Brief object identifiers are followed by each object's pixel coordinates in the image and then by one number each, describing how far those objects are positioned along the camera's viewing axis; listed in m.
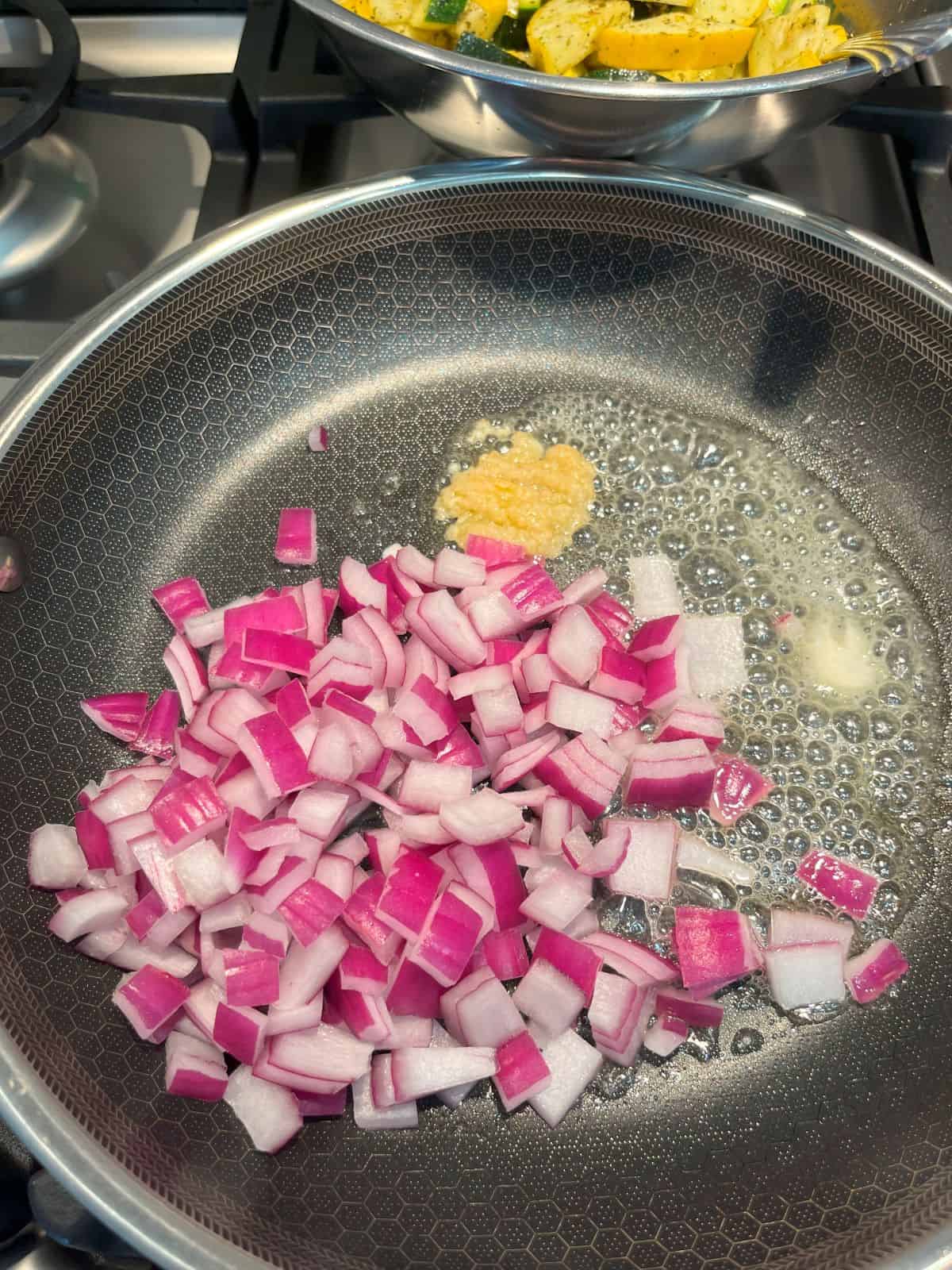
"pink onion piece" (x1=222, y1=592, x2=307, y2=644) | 0.26
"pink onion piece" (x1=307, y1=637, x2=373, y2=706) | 0.26
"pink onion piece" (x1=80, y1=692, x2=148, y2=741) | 0.26
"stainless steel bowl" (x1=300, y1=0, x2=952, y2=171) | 0.25
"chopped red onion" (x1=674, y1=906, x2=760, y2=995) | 0.24
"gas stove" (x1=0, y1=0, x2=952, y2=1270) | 0.31
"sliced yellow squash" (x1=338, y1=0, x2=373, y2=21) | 0.29
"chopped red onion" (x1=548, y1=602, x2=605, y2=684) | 0.26
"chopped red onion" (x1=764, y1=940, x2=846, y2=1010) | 0.24
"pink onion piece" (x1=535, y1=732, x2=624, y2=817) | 0.25
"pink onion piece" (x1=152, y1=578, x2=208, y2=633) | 0.28
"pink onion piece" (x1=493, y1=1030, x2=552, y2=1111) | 0.23
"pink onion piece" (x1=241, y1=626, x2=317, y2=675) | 0.25
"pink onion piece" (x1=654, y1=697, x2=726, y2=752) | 0.26
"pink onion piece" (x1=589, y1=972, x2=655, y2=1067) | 0.23
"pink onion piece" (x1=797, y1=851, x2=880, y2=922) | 0.25
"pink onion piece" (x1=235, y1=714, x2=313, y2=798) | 0.24
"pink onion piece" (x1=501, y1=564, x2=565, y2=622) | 0.27
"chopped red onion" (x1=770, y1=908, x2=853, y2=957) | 0.25
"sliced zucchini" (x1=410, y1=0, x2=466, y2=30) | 0.28
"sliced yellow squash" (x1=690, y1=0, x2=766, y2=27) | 0.27
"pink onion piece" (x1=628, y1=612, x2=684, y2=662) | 0.27
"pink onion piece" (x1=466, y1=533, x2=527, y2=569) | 0.28
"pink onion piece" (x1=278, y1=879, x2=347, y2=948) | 0.23
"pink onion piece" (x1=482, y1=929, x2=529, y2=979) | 0.24
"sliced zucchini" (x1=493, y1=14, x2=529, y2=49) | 0.29
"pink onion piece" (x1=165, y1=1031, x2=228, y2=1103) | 0.22
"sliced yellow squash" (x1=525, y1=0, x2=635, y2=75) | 0.27
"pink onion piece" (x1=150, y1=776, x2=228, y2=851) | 0.24
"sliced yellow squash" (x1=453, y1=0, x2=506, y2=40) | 0.28
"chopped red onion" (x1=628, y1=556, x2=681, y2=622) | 0.28
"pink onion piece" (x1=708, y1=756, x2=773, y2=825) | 0.26
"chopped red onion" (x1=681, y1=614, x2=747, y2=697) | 0.27
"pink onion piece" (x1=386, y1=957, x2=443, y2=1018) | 0.23
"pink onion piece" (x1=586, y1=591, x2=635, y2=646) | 0.28
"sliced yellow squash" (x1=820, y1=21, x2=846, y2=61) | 0.27
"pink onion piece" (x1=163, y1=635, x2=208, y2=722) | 0.26
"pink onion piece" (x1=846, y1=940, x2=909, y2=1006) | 0.24
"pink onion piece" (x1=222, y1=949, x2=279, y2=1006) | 0.22
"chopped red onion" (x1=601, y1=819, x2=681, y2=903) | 0.25
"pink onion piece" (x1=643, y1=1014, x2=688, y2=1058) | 0.24
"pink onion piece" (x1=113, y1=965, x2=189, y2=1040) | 0.23
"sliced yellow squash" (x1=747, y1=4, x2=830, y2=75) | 0.26
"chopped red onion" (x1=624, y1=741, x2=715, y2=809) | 0.25
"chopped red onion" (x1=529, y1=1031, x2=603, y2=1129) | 0.23
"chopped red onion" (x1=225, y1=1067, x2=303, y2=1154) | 0.22
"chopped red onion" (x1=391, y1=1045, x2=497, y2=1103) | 0.23
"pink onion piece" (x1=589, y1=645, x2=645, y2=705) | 0.26
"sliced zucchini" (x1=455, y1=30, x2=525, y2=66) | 0.27
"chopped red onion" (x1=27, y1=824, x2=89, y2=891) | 0.24
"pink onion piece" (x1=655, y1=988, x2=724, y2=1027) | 0.24
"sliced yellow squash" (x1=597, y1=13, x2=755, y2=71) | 0.27
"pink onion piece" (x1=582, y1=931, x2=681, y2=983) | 0.24
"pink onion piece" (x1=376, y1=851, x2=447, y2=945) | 0.23
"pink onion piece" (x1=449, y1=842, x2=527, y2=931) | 0.24
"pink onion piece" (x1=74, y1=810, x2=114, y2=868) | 0.24
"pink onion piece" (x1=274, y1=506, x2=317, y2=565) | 0.29
